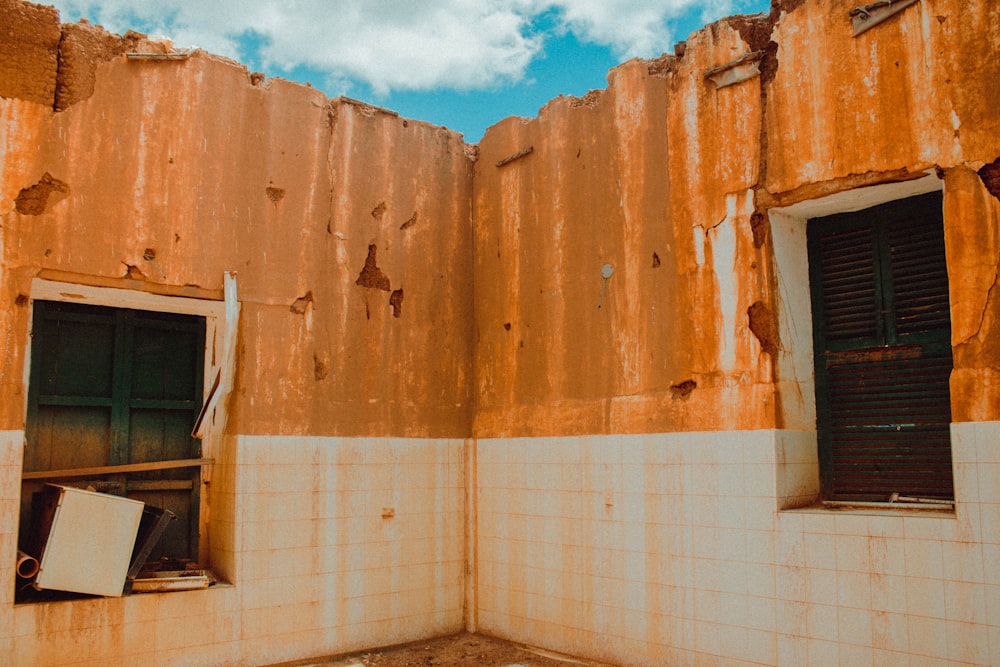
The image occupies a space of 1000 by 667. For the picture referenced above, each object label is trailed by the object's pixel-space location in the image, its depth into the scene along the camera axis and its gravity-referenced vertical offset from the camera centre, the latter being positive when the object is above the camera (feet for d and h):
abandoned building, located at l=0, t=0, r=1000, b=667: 13.89 +1.74
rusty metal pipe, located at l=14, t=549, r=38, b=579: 14.93 -2.66
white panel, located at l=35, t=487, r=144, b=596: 15.20 -2.32
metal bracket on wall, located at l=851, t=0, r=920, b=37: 14.07 +7.51
